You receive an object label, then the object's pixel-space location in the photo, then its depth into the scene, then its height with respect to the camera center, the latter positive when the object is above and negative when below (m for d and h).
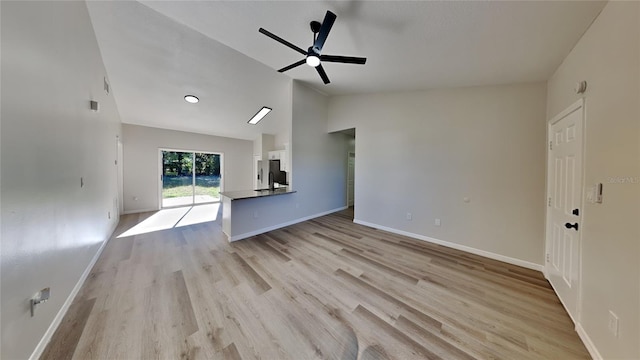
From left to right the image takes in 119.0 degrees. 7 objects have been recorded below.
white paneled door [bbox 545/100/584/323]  1.75 -0.27
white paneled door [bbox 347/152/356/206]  6.15 +0.00
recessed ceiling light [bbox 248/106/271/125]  5.25 +1.81
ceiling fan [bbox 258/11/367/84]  1.88 +1.40
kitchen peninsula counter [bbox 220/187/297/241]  3.49 -0.68
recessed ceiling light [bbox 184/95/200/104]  4.12 +1.73
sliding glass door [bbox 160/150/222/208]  5.95 -0.02
